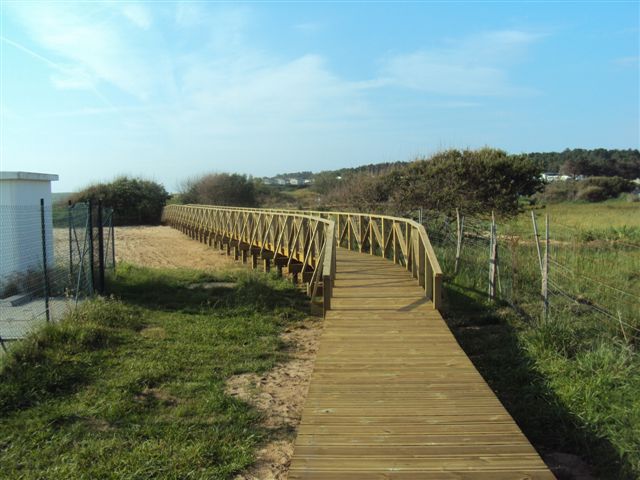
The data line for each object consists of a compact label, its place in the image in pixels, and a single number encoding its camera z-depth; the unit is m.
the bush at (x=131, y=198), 43.56
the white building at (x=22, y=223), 9.86
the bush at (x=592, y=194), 44.16
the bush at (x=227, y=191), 46.22
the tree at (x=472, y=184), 21.66
